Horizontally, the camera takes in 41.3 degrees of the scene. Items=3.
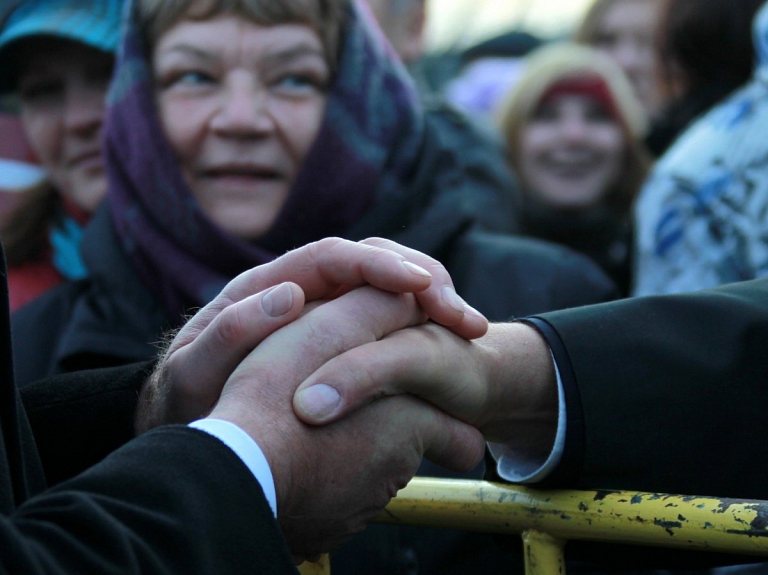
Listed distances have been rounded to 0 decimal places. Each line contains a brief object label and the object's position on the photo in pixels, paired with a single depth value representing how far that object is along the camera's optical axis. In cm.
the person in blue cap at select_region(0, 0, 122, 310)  293
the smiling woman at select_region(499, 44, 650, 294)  377
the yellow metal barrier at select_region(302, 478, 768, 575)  114
